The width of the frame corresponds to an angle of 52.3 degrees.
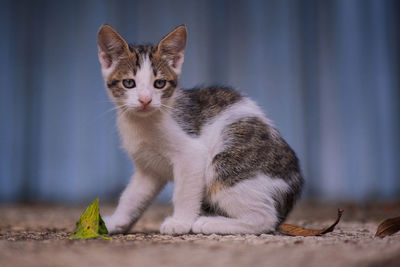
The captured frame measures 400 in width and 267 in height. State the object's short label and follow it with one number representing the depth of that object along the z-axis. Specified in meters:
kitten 2.29
